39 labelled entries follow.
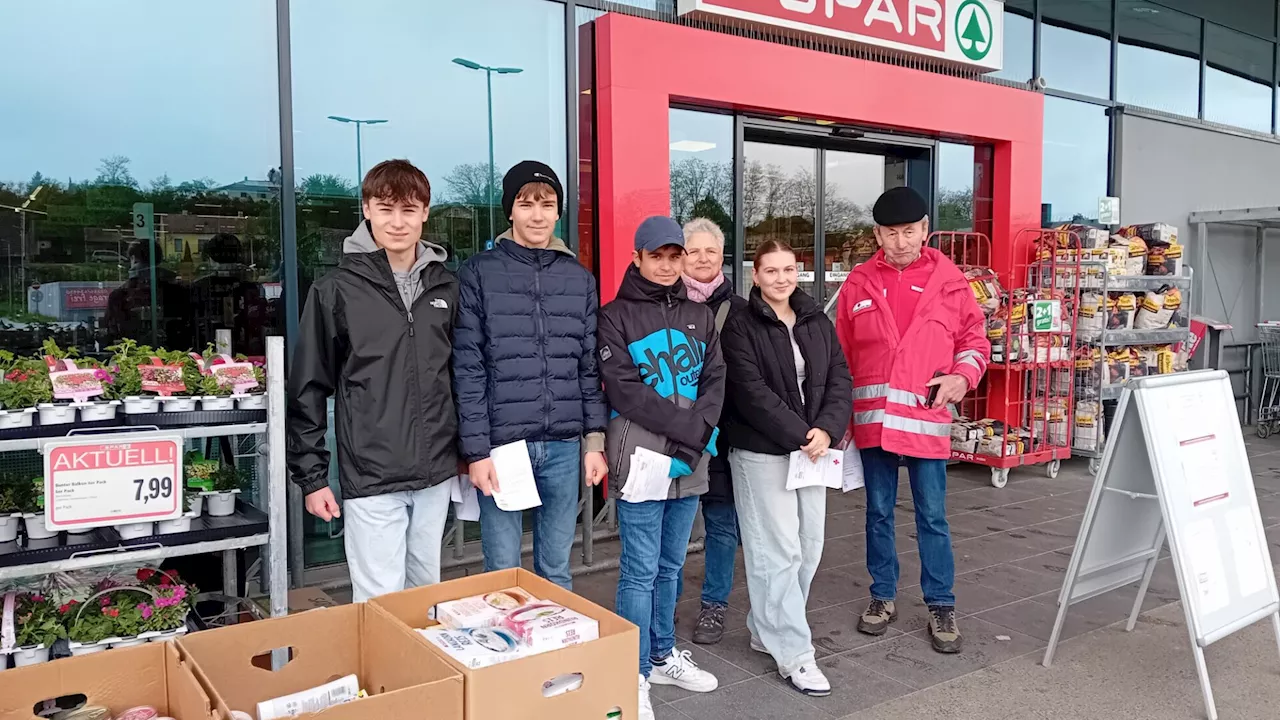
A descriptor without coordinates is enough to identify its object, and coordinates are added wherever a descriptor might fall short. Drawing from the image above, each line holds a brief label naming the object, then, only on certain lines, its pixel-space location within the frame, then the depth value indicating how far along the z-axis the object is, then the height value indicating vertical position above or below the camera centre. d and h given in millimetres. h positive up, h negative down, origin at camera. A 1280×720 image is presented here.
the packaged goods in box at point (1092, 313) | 7000 -40
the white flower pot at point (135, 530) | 2615 -624
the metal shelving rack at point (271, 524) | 2645 -643
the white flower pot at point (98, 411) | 2623 -290
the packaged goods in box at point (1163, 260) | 7516 +383
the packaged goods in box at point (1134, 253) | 7312 +431
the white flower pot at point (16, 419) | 2488 -294
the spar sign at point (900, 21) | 5488 +1838
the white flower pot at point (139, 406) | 2709 -282
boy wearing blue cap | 3002 -255
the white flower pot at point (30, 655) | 2574 -960
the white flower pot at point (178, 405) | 2744 -283
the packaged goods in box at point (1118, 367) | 7246 -462
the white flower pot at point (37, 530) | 2617 -619
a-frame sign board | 3172 -728
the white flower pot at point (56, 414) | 2539 -289
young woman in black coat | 3262 -430
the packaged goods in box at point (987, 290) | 6547 +125
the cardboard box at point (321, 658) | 1500 -596
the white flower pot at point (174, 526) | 2673 -627
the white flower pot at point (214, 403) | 2776 -281
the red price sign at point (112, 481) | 2504 -474
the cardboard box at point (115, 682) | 1431 -593
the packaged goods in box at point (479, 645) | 1523 -565
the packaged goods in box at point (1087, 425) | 7105 -893
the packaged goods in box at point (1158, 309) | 7391 -11
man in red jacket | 3605 -253
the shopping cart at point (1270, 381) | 9156 -746
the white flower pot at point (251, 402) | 2803 -281
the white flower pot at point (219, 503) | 2875 -601
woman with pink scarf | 3422 -722
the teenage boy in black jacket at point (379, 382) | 2715 -217
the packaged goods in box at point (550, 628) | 1616 -561
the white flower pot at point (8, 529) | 2631 -621
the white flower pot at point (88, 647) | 2609 -952
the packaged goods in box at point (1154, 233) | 7531 +604
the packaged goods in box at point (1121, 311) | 7238 -26
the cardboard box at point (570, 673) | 1415 -583
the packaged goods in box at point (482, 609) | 1710 -569
